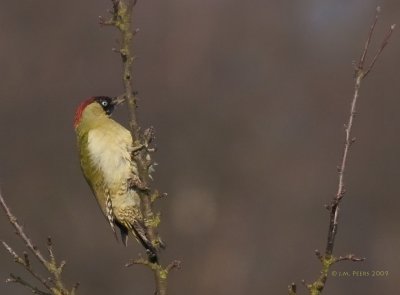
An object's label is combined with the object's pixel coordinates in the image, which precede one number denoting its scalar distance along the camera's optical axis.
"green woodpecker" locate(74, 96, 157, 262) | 10.53
